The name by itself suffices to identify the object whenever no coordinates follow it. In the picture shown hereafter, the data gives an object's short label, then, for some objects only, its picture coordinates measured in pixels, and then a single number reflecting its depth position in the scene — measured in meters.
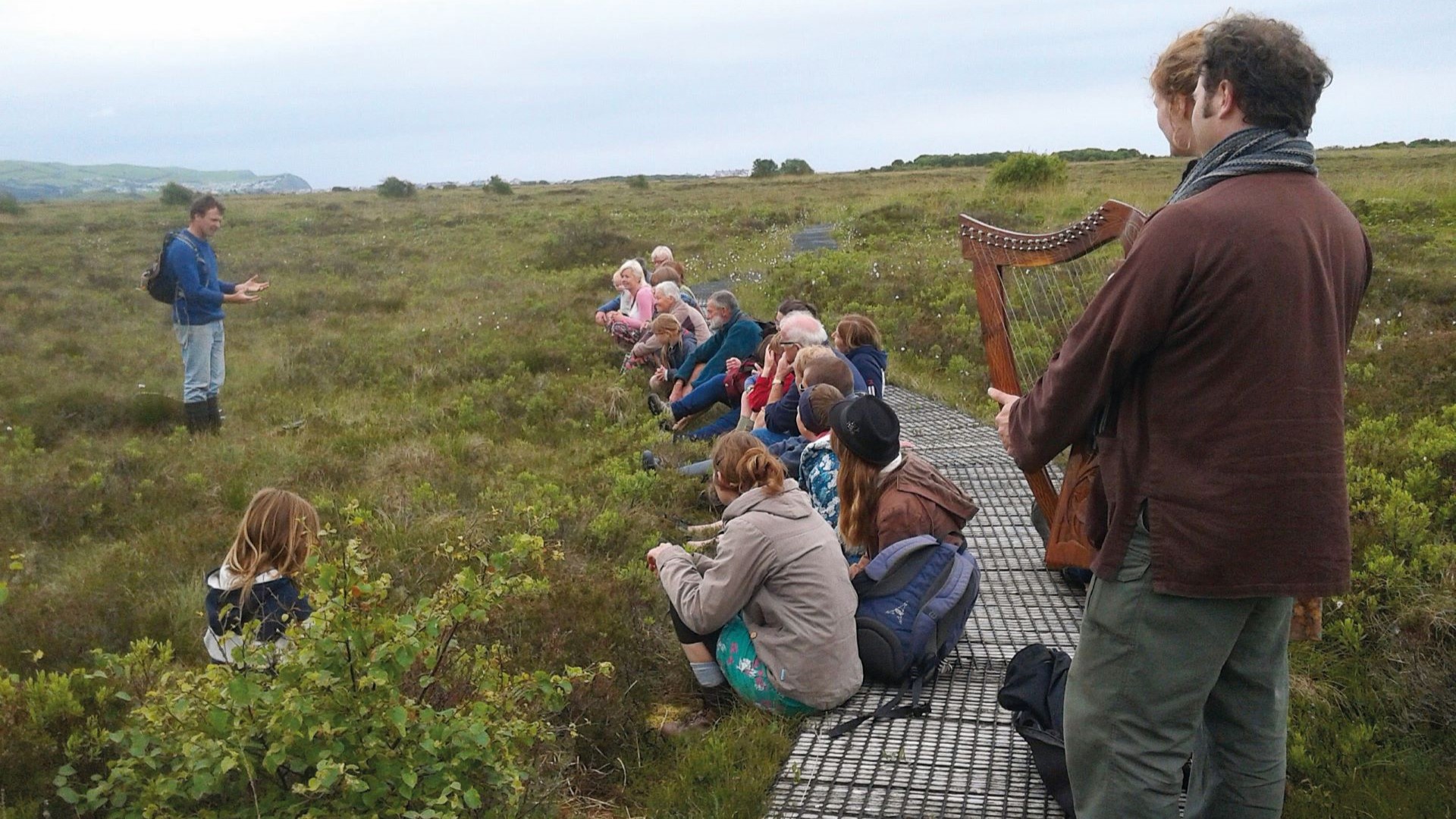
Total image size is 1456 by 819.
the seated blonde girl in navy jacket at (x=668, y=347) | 9.05
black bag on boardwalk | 3.06
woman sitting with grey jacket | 3.69
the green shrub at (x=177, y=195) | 41.74
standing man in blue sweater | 8.22
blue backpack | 3.86
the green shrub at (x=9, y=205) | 38.38
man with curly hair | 1.97
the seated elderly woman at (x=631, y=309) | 10.70
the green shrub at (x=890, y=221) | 20.55
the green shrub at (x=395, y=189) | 50.62
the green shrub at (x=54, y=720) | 3.23
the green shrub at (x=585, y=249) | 19.98
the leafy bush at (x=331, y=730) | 2.29
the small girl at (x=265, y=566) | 3.78
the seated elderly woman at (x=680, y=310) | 9.47
